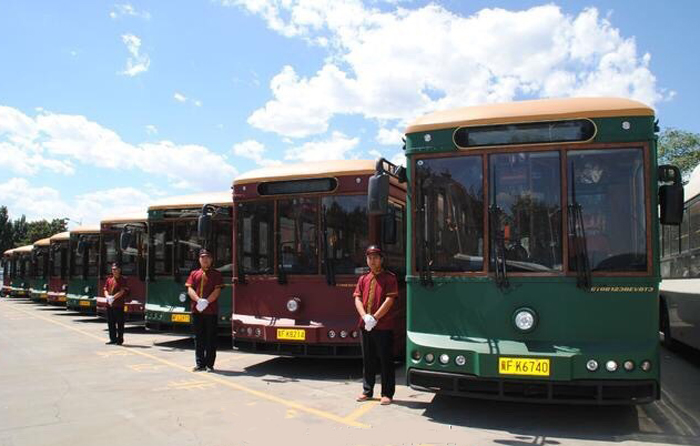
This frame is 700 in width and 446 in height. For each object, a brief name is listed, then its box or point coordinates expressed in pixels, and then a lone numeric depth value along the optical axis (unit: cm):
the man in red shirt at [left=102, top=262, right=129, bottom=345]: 1344
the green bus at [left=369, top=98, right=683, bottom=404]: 598
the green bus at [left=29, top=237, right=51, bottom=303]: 2780
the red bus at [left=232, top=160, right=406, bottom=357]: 923
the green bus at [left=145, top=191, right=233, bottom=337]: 1249
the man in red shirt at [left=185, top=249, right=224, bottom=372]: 982
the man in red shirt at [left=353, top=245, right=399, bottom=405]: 736
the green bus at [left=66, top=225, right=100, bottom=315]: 1938
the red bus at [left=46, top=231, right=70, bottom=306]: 2306
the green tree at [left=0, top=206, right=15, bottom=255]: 7825
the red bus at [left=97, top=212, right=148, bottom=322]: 1563
